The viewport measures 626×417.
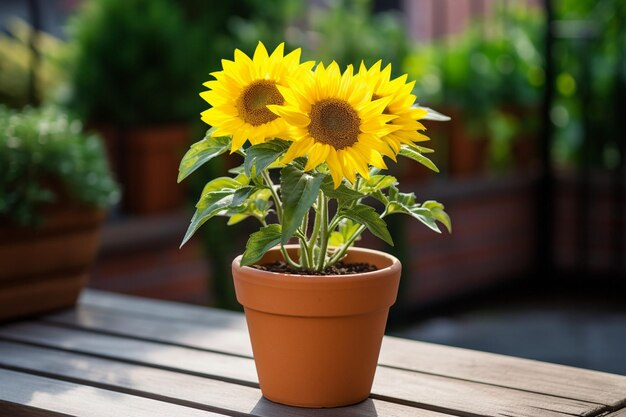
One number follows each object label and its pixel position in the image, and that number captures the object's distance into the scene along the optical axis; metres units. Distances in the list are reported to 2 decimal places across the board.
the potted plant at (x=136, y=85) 4.92
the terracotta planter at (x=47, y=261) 2.99
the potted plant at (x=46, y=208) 2.97
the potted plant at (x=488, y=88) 6.19
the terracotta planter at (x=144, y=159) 4.93
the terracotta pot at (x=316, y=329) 2.11
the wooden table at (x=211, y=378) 2.19
